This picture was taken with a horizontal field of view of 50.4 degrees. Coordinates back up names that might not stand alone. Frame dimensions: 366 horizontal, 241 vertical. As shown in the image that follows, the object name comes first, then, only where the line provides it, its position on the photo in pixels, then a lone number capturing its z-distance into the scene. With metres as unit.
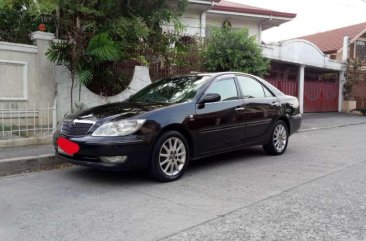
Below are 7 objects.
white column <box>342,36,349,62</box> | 22.80
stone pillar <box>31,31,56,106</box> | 8.98
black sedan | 5.18
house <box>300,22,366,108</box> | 23.75
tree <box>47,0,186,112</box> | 8.62
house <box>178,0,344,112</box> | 17.11
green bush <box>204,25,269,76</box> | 11.30
